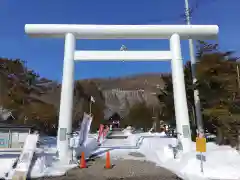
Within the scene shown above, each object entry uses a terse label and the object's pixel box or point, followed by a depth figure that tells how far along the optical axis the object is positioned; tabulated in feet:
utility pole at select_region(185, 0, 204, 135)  33.61
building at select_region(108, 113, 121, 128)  154.26
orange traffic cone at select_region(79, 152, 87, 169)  23.93
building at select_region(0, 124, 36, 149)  32.45
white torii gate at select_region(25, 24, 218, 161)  29.71
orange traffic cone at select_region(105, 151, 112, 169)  23.23
